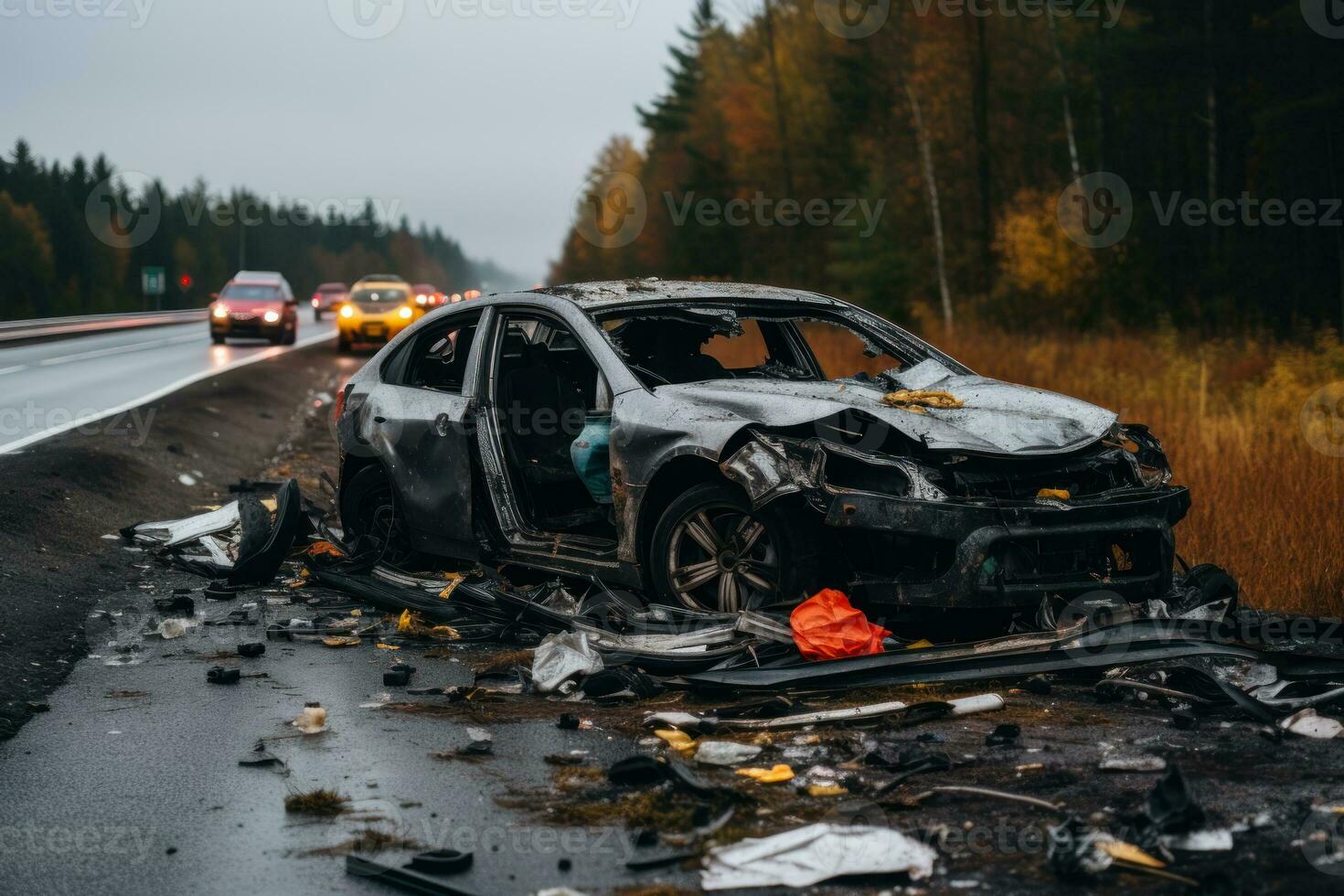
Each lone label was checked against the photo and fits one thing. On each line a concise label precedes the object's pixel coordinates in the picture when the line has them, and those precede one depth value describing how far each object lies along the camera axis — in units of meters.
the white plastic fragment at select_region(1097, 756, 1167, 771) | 4.51
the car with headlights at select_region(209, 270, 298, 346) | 38.25
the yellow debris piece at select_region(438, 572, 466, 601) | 7.60
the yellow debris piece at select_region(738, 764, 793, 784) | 4.55
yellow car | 37.31
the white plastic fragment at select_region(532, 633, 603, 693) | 5.94
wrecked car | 5.85
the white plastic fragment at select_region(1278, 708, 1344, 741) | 4.85
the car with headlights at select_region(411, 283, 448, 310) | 46.58
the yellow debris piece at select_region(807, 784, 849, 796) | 4.39
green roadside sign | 103.96
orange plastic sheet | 5.74
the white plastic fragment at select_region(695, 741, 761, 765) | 4.78
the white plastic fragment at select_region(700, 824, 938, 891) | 3.68
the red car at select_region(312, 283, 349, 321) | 68.00
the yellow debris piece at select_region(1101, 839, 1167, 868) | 3.65
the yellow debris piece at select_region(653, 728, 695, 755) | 4.95
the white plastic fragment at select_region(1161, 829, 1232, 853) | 3.74
